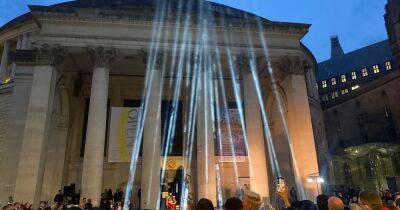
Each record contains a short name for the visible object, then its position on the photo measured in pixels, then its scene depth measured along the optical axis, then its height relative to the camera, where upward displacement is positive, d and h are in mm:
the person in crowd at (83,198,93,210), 14075 -236
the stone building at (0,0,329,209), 18203 +6159
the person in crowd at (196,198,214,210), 3389 -83
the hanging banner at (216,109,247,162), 19766 +3404
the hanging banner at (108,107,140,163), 18219 +3495
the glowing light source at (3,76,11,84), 26734 +9525
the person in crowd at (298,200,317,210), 5145 -159
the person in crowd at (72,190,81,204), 18766 +64
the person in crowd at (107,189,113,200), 17803 +183
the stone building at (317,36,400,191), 35281 +7041
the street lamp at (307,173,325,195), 18859 +894
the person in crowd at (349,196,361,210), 4728 -176
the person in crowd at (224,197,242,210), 3437 -79
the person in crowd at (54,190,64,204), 16253 +71
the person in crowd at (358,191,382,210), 4570 -102
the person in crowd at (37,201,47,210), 15683 -200
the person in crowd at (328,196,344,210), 4062 -118
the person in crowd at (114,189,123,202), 17922 +119
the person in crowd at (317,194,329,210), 5254 -119
